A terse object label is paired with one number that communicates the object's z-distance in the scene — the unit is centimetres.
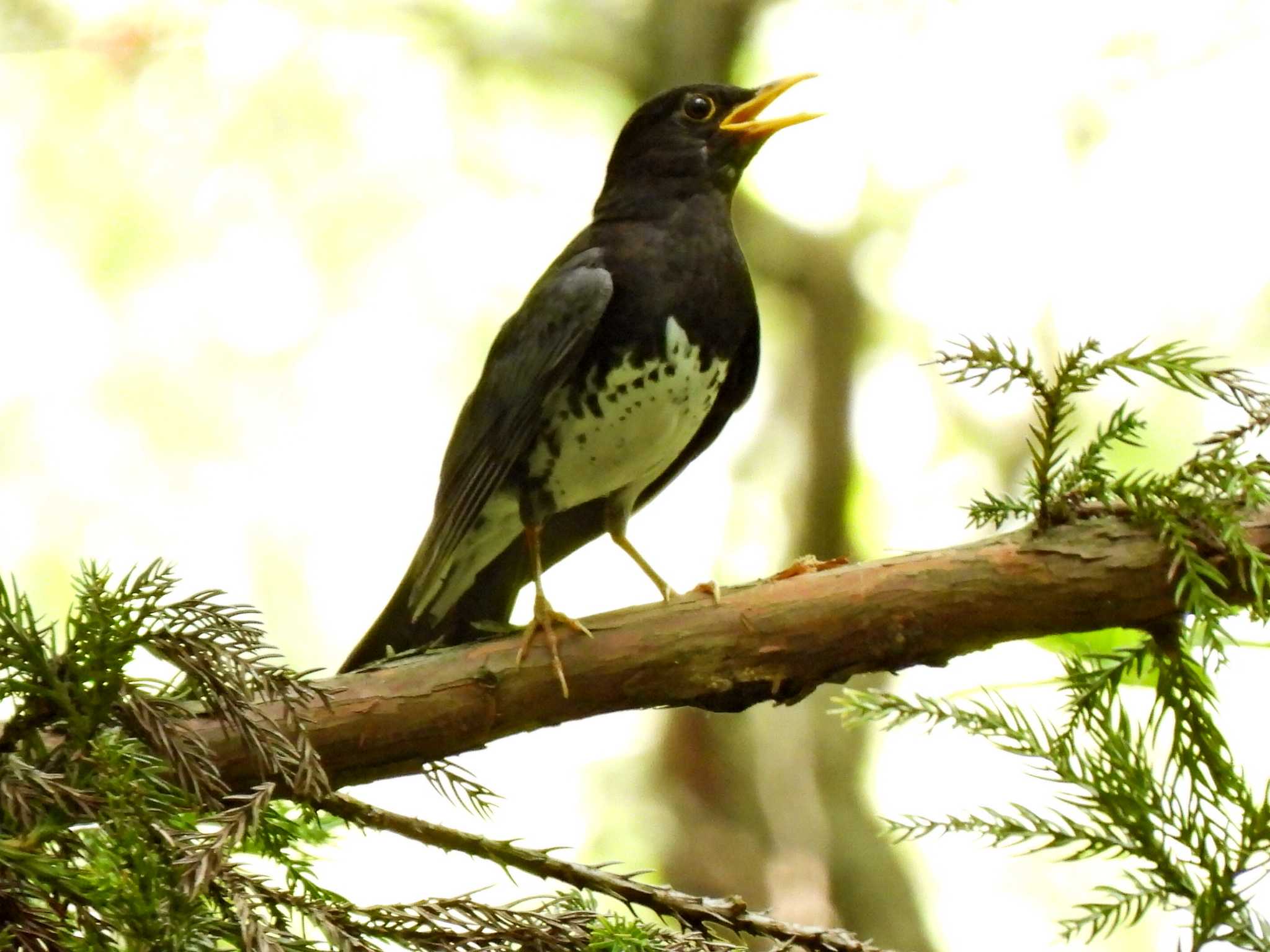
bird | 554
